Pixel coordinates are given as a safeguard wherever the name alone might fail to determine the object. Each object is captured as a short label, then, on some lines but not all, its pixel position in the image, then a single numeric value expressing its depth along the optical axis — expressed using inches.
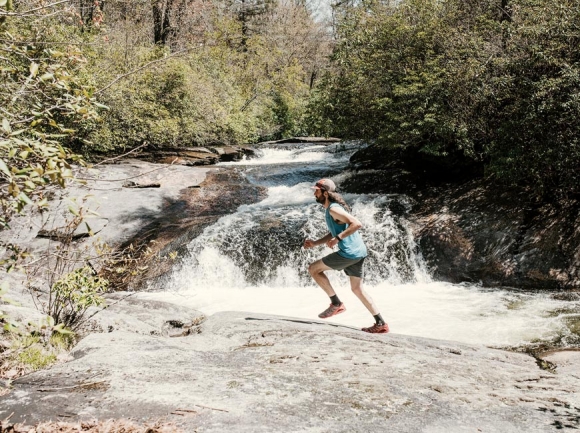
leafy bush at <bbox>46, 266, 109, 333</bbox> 197.8
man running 225.1
